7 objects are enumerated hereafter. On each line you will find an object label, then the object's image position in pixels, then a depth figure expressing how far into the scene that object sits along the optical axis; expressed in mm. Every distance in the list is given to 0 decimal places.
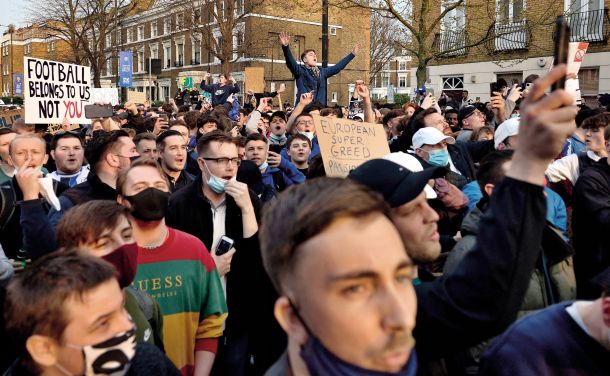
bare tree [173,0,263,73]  28266
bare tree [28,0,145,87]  33062
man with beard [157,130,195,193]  5504
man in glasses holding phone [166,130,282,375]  3869
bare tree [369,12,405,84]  52956
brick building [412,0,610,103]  20984
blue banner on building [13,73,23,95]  28442
